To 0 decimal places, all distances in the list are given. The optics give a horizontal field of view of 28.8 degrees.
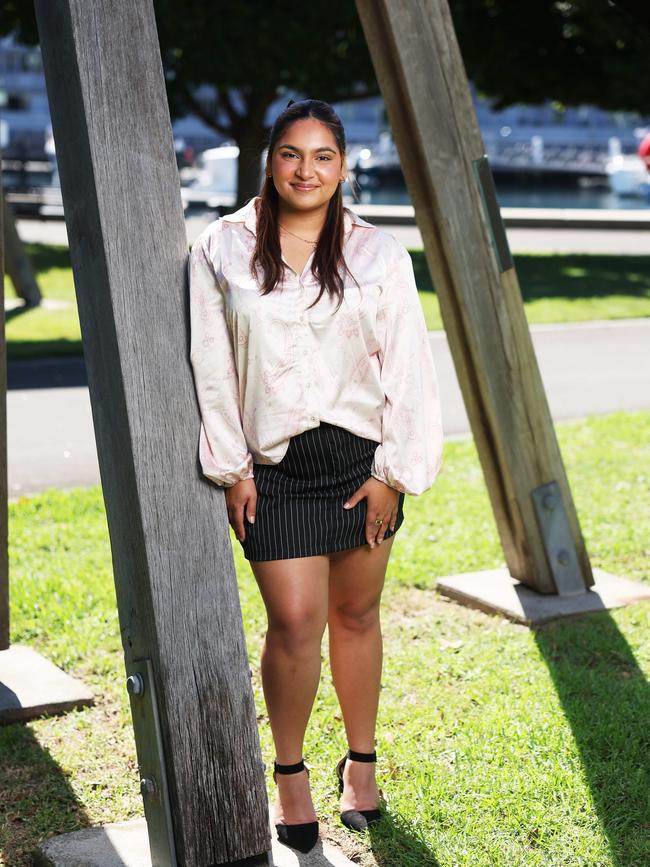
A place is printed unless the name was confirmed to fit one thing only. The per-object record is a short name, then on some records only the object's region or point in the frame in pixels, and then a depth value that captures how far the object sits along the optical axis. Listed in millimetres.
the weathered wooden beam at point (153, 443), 2693
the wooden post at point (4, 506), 3984
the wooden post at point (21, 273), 14617
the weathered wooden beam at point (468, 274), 4535
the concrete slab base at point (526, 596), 4891
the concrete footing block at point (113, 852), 2998
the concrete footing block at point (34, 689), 4020
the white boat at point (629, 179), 48759
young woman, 2891
